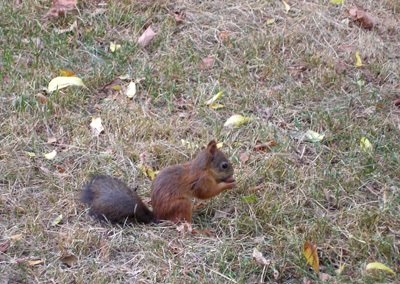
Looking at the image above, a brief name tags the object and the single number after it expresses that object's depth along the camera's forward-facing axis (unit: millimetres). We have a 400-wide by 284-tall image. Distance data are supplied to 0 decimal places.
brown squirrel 6014
